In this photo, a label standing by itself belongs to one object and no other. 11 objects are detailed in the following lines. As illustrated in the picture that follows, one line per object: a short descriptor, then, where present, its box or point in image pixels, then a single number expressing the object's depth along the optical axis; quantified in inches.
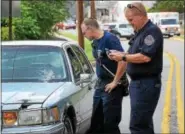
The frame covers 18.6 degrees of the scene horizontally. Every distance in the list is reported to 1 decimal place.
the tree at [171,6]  3319.4
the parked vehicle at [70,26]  3518.2
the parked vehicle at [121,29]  2345.0
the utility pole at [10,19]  578.8
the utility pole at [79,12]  933.3
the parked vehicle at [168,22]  2267.5
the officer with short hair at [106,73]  278.8
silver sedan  237.0
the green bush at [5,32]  871.7
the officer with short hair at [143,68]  224.4
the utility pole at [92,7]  1638.2
